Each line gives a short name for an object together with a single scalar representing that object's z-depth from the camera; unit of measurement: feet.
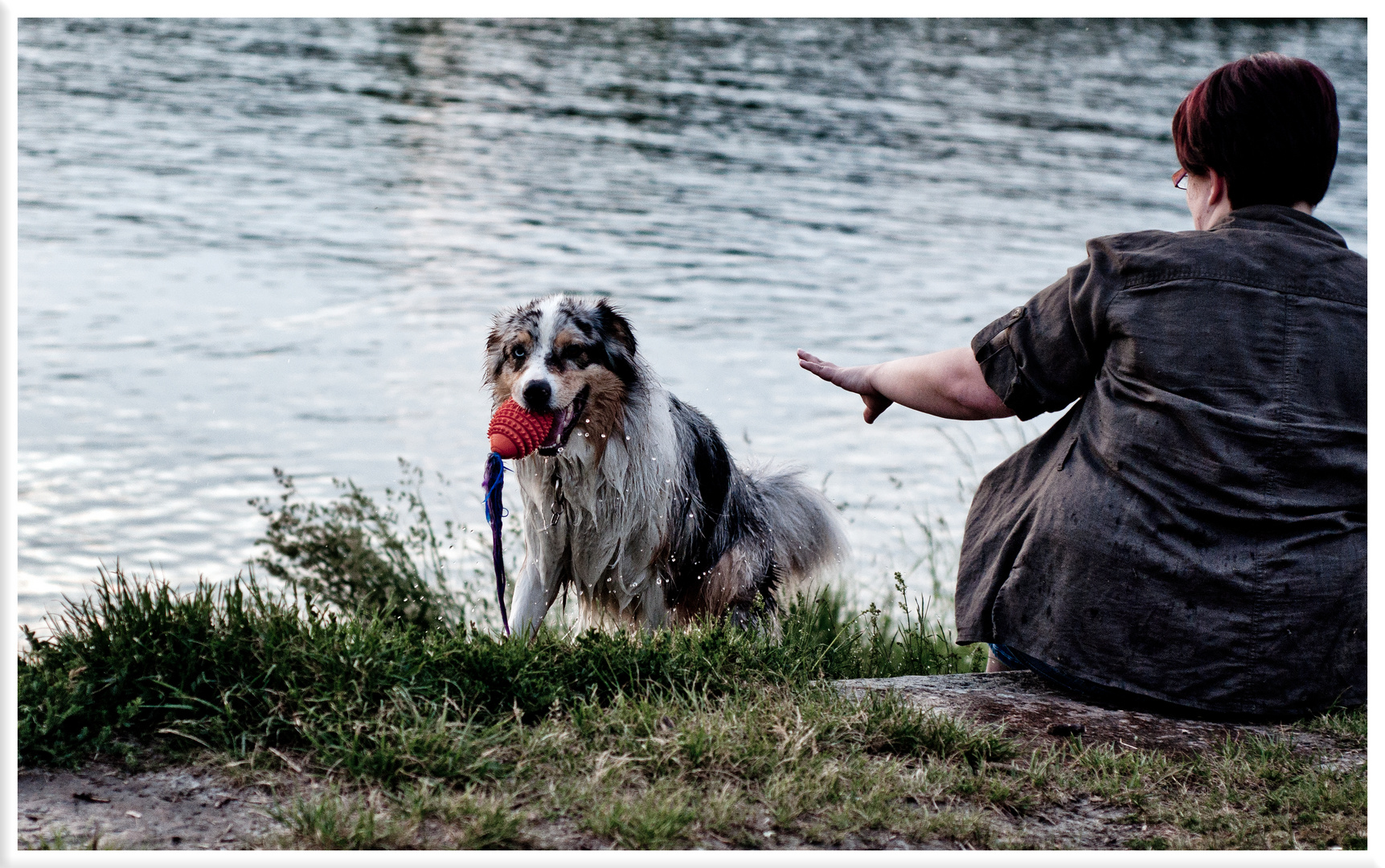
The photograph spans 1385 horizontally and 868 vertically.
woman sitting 10.92
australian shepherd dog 14.66
